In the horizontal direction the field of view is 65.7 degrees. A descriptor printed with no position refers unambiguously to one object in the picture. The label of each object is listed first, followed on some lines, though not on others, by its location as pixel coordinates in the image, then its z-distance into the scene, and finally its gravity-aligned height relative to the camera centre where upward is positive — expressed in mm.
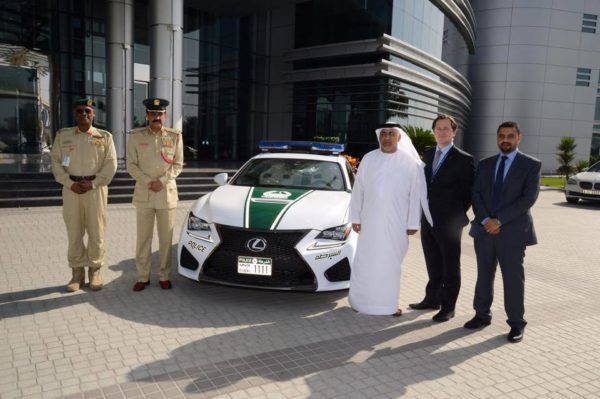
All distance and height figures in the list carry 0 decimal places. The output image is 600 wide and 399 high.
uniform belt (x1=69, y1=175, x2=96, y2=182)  4914 -468
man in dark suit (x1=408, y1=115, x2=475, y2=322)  4492 -491
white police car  4410 -967
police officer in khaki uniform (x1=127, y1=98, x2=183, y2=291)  5027 -494
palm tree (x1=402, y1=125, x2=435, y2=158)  17547 +293
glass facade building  17656 +3130
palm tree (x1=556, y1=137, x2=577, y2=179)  26438 -79
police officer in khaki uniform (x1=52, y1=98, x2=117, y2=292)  4898 -514
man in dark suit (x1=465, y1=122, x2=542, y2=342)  4098 -573
